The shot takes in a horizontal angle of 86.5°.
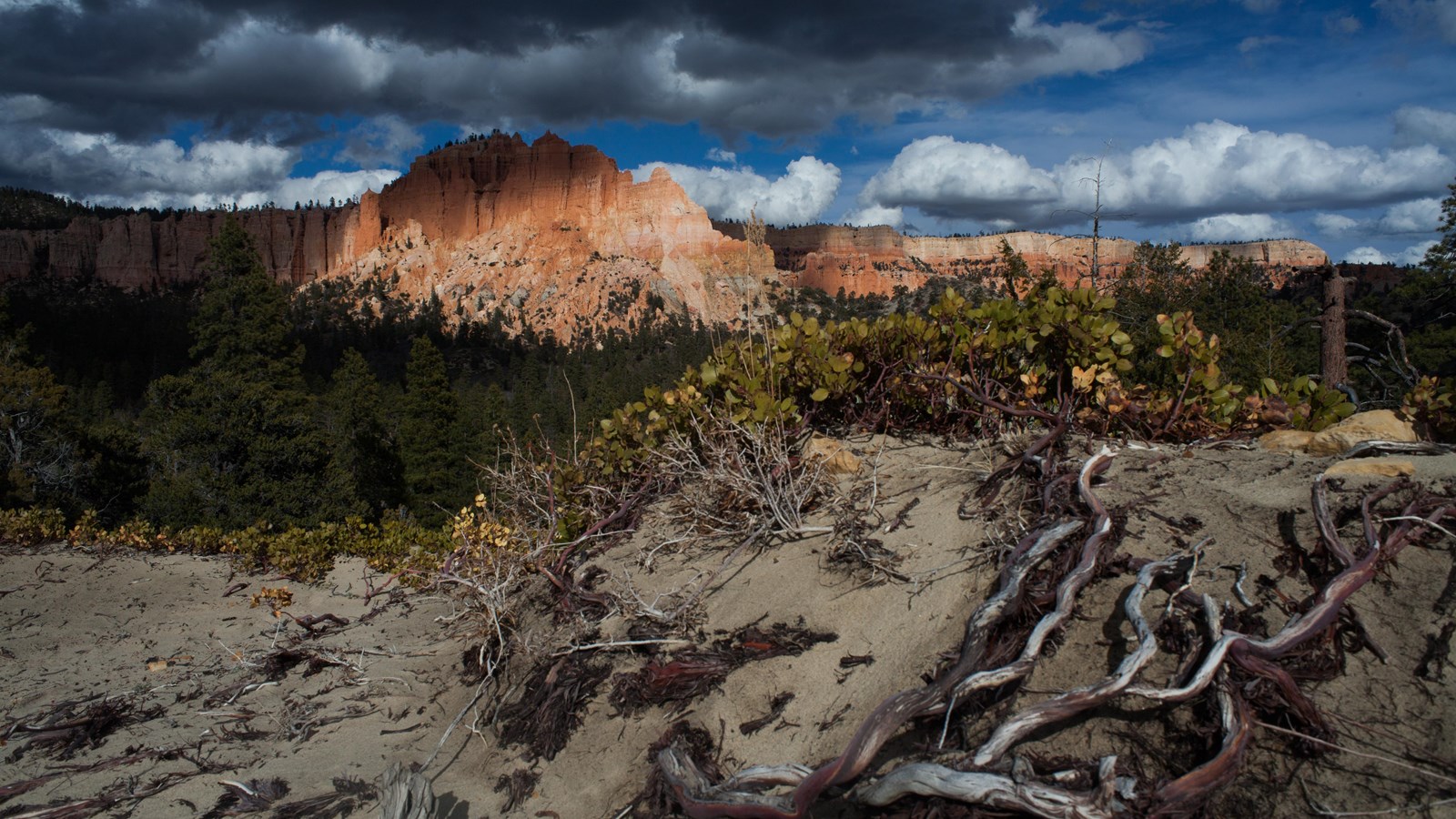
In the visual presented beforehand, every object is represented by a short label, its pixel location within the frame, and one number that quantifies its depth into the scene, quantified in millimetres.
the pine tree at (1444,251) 20297
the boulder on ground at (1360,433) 3422
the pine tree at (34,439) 14266
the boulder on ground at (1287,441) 3605
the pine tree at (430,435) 25281
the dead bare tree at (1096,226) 13055
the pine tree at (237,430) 15859
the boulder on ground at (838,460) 4203
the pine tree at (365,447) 24797
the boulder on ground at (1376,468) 2809
